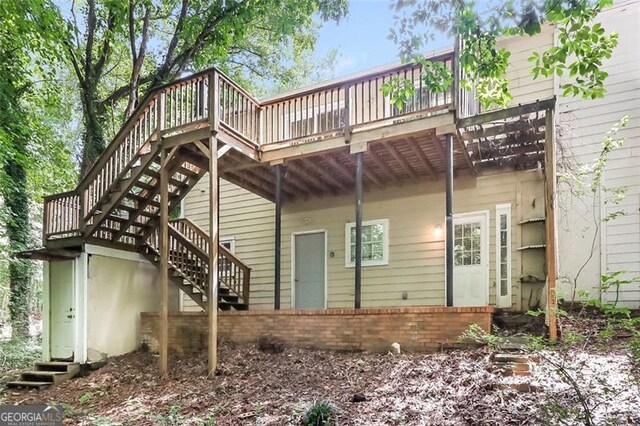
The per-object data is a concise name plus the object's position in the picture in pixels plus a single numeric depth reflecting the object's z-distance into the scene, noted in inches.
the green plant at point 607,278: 126.1
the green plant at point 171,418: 196.9
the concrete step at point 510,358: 200.4
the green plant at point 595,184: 306.0
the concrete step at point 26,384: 298.4
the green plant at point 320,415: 170.9
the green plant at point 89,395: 256.2
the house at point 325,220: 281.6
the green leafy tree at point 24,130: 412.5
